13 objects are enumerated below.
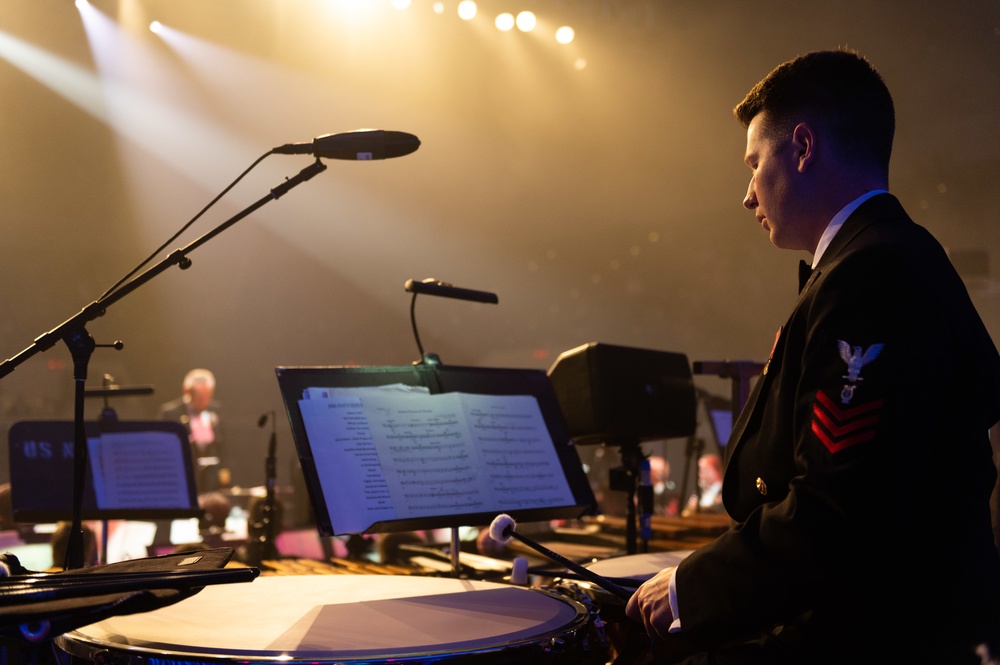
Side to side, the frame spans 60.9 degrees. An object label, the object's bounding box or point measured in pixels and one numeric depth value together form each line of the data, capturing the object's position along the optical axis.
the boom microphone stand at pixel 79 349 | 2.15
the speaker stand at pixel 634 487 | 2.92
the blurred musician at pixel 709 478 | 9.39
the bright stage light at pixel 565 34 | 9.02
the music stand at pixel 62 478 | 3.47
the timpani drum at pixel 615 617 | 1.89
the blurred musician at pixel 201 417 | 8.88
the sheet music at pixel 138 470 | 3.59
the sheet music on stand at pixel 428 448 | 2.00
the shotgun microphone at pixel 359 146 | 2.36
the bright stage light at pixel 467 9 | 8.66
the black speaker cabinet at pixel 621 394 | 2.89
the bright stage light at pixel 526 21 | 8.91
